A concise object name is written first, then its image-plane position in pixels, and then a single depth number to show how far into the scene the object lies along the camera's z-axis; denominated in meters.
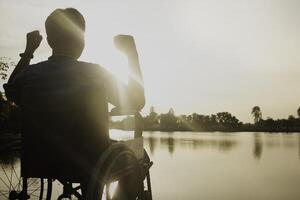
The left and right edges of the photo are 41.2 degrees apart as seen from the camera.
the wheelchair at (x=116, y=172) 2.27
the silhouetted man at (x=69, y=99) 2.38
